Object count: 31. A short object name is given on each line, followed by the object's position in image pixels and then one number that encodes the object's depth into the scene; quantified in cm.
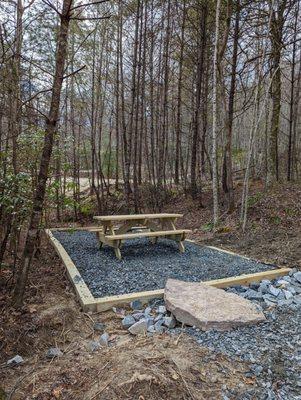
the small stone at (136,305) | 333
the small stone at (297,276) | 408
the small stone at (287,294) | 353
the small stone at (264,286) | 377
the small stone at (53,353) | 253
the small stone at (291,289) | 370
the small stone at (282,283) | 392
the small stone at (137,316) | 311
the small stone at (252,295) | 355
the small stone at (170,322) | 291
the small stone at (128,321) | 296
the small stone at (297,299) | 338
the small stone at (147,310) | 318
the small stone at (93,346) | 260
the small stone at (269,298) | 348
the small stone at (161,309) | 317
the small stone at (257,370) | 222
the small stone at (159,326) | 285
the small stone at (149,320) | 295
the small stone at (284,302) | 331
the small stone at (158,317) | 304
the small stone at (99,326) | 291
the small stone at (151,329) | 284
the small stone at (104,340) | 267
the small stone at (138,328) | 284
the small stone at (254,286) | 395
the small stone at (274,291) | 366
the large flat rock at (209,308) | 278
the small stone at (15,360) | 245
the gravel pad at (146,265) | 392
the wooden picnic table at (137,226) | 506
